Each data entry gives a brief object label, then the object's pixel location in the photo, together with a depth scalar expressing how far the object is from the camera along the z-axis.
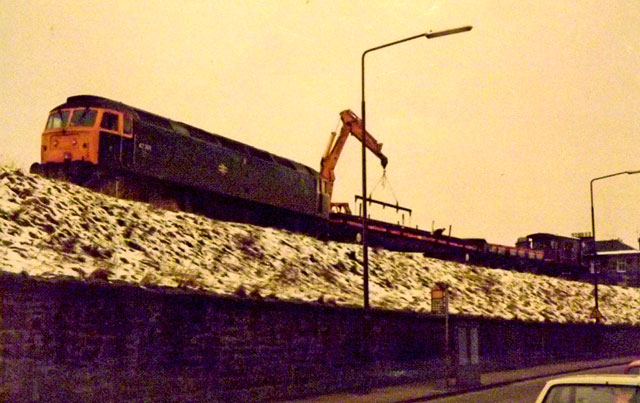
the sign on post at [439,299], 23.64
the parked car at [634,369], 12.91
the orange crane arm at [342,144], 43.41
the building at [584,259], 60.44
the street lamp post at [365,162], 20.02
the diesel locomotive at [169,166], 26.11
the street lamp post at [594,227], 38.26
